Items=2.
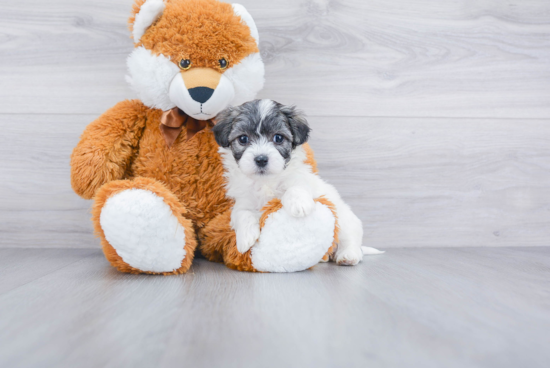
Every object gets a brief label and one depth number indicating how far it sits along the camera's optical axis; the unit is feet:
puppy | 3.81
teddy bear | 3.59
